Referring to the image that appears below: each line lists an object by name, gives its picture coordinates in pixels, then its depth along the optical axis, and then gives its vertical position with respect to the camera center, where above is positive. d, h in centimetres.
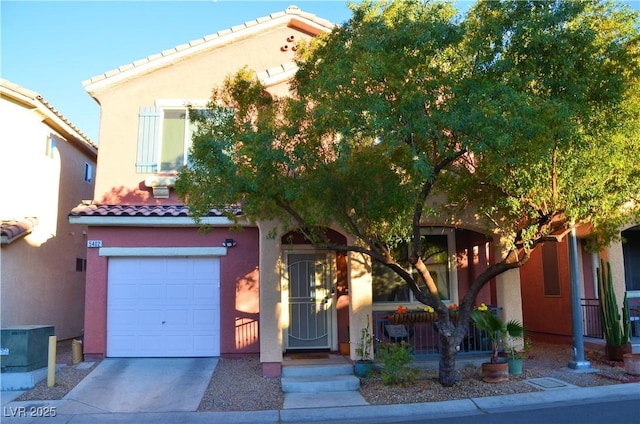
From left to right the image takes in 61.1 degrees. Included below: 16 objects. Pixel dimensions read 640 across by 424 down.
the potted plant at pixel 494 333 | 903 -90
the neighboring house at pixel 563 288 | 1249 -19
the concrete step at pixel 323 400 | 820 -179
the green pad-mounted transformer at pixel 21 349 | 938 -105
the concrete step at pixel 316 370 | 957 -152
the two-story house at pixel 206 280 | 1166 +10
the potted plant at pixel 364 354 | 959 -126
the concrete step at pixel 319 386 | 898 -167
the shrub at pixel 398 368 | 893 -139
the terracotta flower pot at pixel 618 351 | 1012 -133
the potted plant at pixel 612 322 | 1016 -81
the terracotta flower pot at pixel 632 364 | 914 -142
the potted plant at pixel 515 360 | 955 -138
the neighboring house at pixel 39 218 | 1223 +174
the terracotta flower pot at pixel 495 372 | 902 -150
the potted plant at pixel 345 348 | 1083 -129
